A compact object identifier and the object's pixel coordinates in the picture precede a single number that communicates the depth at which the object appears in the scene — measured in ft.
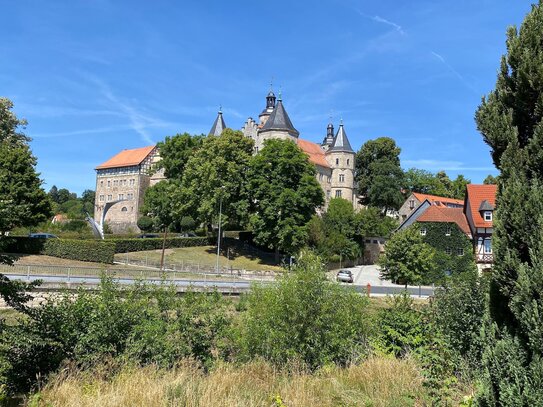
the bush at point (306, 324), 37.81
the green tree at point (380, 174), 258.78
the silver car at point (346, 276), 132.46
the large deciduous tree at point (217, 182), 167.63
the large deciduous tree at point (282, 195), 157.89
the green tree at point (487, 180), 274.65
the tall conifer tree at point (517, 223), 15.30
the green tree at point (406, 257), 110.52
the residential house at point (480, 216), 153.24
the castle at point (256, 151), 252.21
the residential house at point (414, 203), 237.04
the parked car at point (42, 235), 161.39
